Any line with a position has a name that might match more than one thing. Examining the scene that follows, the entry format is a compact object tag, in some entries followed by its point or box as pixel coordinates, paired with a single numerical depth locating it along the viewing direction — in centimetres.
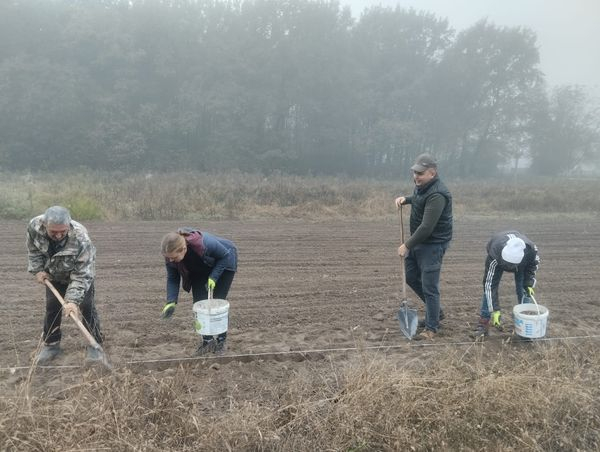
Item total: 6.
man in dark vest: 482
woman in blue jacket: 402
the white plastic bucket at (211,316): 429
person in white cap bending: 483
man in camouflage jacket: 397
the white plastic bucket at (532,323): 472
